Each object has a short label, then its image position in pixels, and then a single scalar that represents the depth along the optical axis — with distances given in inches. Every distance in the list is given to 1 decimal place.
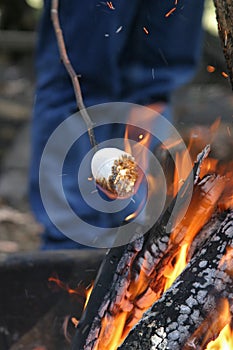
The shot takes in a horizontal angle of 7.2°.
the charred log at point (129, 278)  43.3
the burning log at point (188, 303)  41.5
